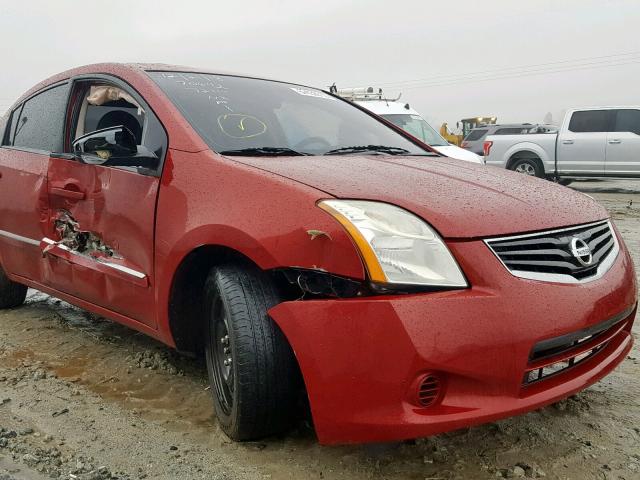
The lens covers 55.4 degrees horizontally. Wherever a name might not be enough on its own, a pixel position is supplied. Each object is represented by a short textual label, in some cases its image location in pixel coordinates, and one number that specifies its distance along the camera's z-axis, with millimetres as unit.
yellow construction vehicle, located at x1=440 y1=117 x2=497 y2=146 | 26158
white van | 9078
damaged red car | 1819
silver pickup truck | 12383
